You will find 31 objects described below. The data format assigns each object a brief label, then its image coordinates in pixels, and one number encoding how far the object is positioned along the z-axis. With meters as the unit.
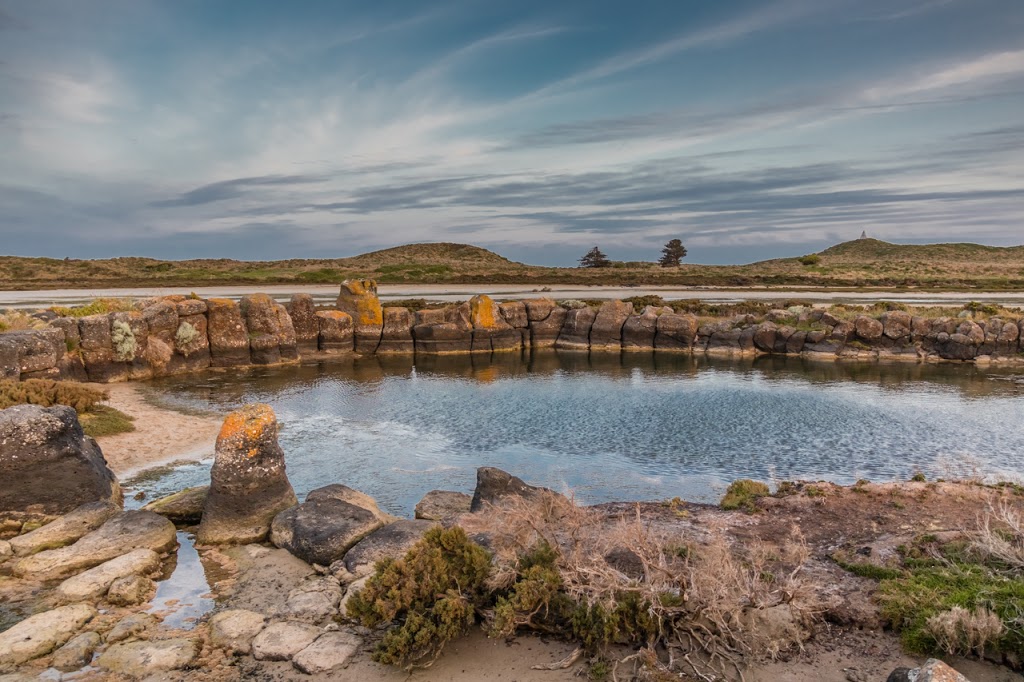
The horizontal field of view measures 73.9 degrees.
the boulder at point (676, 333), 32.56
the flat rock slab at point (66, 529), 9.62
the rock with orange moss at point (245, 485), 10.45
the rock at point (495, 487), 11.34
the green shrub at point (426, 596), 7.03
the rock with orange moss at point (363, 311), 31.88
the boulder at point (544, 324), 34.69
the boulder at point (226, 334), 27.22
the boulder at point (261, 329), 27.88
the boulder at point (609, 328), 33.56
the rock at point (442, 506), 11.30
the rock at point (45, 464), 10.64
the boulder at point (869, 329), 30.89
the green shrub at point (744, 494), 11.80
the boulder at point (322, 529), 9.48
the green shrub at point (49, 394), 15.27
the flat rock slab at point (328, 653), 6.96
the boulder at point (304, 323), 30.33
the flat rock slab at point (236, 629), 7.38
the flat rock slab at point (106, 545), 9.05
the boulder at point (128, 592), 8.32
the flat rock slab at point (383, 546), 8.90
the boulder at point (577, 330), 34.00
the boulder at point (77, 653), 6.93
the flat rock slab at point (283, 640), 7.19
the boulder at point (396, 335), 32.16
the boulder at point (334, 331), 30.80
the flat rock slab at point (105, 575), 8.40
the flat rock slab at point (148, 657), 6.88
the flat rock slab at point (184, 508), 11.22
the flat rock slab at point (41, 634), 7.03
